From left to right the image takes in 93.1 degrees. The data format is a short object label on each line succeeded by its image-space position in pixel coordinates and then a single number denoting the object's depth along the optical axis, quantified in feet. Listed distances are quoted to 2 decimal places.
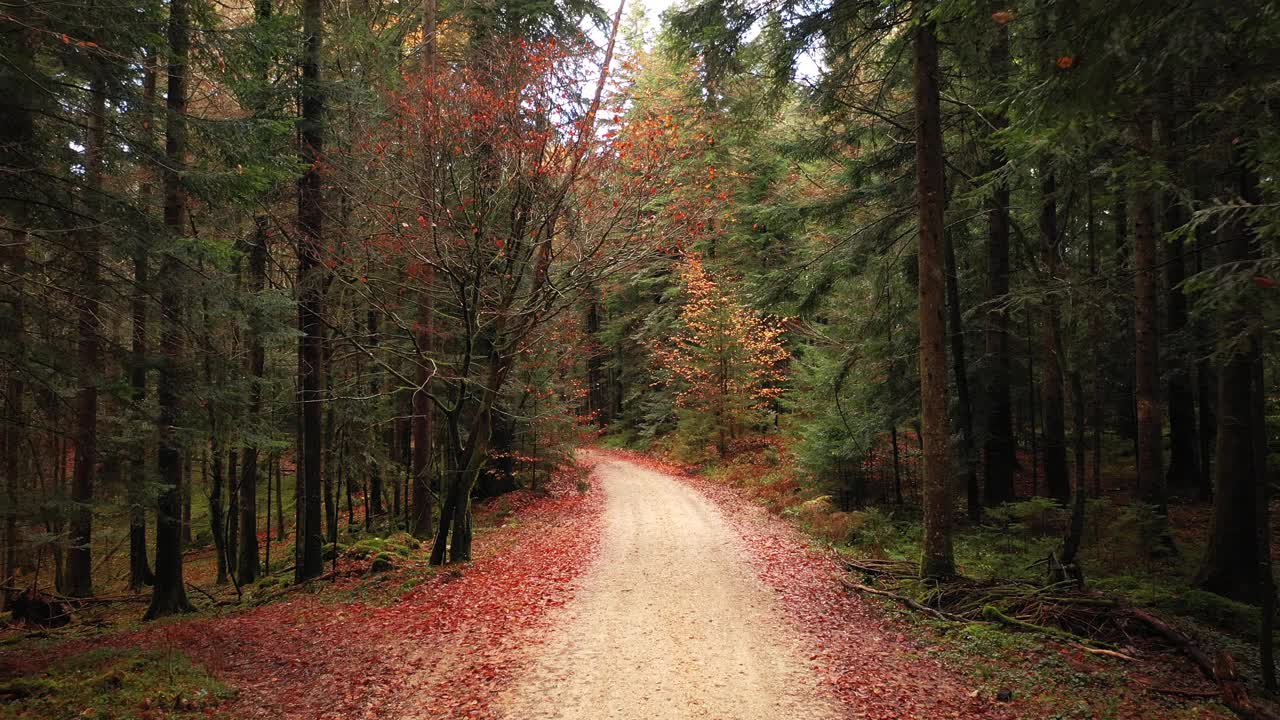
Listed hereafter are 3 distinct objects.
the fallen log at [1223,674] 16.22
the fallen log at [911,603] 24.00
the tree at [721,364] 70.59
